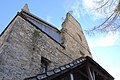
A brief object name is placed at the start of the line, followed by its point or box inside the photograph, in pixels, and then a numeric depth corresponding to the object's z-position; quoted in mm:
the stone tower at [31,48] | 3674
